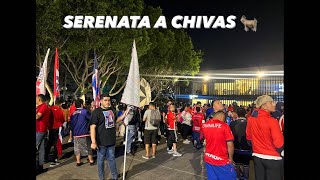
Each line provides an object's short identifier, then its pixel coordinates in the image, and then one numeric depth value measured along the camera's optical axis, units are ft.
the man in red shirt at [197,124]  27.20
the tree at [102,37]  34.53
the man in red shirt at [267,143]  11.13
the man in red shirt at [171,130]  24.76
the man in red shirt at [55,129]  20.43
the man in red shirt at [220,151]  11.72
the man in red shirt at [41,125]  18.04
